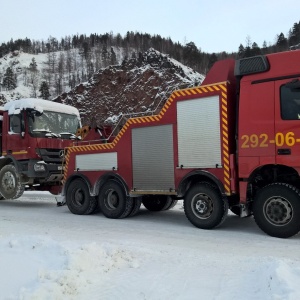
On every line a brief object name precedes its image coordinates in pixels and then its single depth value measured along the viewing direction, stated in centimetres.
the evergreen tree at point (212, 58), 7761
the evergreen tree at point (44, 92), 7931
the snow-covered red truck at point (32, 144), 1092
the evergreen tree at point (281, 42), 6484
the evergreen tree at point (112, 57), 9541
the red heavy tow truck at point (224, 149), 627
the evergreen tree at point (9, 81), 9262
